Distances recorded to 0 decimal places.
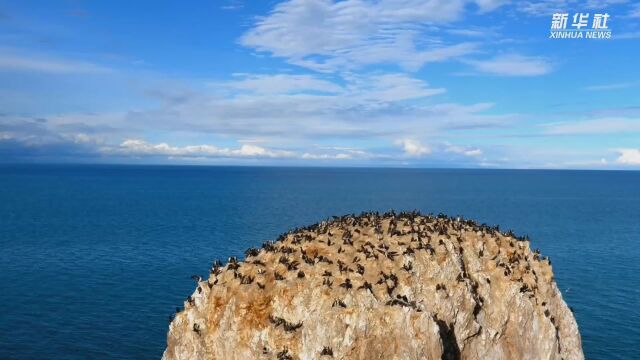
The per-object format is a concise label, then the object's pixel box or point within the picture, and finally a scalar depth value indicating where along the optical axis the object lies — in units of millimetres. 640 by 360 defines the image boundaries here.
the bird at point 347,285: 36250
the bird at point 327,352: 33678
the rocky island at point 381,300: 34688
